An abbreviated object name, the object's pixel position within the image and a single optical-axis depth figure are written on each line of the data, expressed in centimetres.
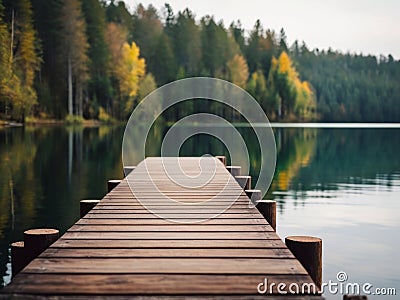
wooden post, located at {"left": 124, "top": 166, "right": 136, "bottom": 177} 1065
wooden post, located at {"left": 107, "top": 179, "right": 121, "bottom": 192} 880
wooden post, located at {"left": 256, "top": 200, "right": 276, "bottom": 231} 650
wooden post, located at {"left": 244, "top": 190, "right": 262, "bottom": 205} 708
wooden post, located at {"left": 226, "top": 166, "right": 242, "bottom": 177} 1073
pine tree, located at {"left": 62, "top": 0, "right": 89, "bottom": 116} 5050
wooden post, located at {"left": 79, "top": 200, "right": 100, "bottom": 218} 660
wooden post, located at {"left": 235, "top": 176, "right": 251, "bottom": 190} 866
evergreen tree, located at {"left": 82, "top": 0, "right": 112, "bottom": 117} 5603
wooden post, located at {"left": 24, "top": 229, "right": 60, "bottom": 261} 461
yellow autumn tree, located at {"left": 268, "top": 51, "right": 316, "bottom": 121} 6944
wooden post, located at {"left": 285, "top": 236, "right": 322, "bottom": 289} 448
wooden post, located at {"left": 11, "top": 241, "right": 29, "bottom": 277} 468
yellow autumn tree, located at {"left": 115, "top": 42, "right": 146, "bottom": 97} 5709
